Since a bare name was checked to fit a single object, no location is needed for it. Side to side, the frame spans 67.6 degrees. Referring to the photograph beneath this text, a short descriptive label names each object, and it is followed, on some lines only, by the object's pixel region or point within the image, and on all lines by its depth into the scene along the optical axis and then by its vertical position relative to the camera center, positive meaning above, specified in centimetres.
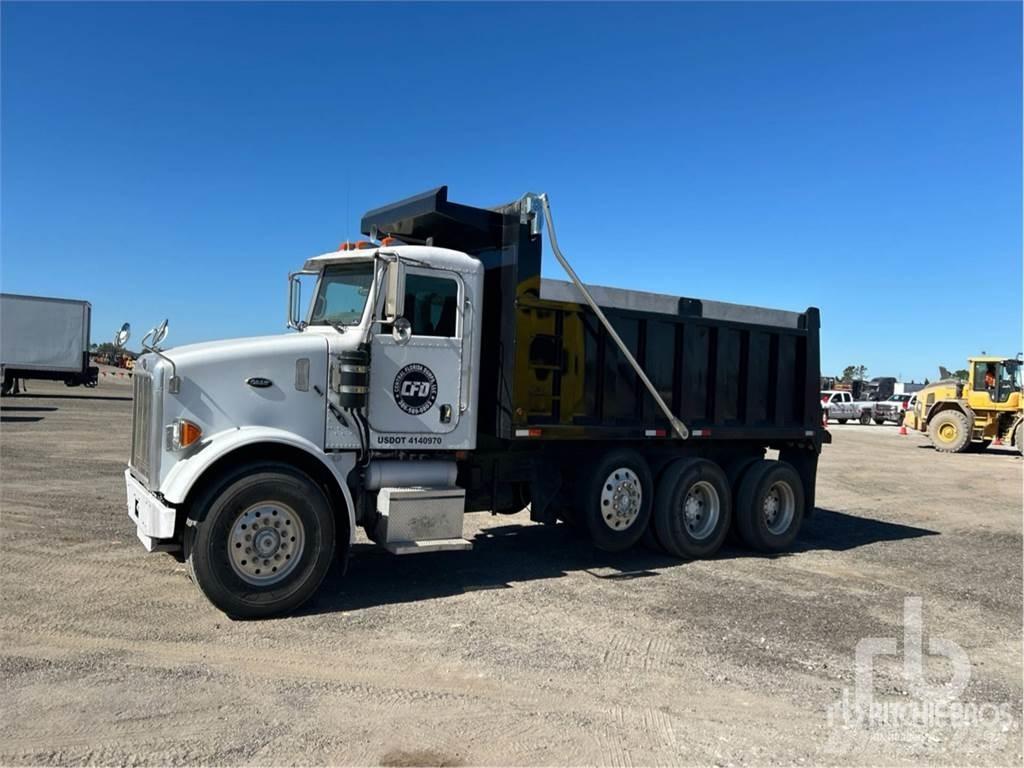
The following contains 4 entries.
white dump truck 589 -19
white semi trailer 3006 +157
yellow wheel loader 2505 +24
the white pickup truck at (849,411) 4578 -2
